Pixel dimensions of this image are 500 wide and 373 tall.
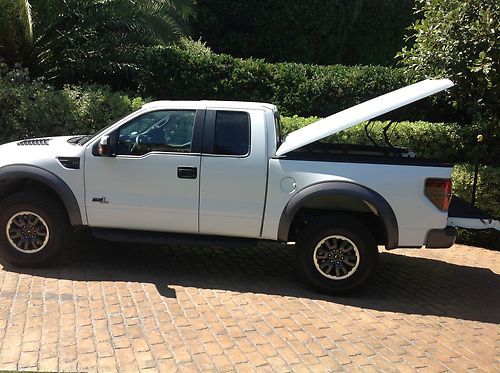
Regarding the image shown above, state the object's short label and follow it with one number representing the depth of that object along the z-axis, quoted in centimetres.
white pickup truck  537
